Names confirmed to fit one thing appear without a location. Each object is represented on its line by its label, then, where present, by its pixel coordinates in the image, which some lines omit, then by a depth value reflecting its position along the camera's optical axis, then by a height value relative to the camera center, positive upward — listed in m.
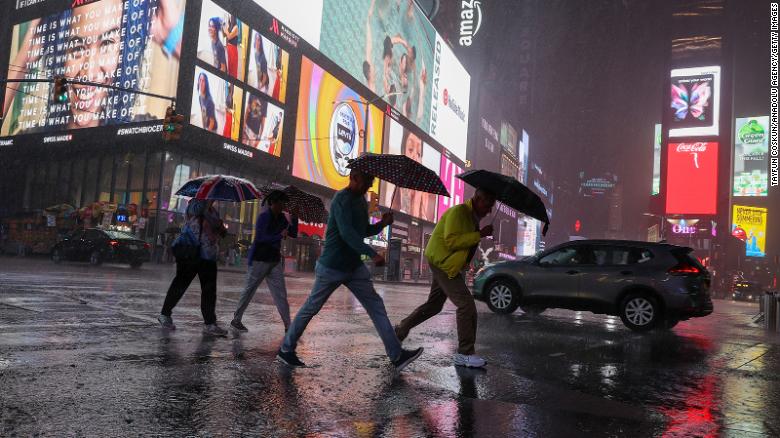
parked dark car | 22.77 -0.17
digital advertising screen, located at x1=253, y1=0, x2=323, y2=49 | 41.06 +17.19
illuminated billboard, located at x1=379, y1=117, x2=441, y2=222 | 57.22 +11.17
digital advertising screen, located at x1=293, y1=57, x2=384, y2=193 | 43.78 +10.22
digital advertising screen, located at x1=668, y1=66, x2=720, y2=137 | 83.19 +25.89
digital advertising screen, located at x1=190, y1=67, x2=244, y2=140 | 34.28 +8.71
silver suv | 10.48 -0.06
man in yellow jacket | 5.59 +0.11
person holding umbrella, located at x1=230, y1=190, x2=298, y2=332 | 6.89 -0.02
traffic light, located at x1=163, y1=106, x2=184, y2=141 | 20.16 +4.18
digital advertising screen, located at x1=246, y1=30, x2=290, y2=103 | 38.72 +12.55
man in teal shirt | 4.95 -0.12
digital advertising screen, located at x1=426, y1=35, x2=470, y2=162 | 68.94 +20.52
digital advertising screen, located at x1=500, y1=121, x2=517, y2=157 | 105.31 +24.48
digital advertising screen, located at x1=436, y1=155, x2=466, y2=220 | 70.69 +10.68
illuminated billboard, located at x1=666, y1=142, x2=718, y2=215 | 81.81 +14.94
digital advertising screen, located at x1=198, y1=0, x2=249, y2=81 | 34.59 +12.69
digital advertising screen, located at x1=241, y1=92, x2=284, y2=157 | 38.53 +8.63
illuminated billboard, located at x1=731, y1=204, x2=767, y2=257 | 85.00 +9.01
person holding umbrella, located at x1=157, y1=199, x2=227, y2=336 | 6.86 -0.20
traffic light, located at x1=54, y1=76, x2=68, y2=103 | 19.47 +4.96
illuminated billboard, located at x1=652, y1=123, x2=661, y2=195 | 112.80 +24.05
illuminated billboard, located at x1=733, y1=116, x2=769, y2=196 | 98.81 +22.40
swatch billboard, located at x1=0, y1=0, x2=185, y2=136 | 33.69 +11.02
